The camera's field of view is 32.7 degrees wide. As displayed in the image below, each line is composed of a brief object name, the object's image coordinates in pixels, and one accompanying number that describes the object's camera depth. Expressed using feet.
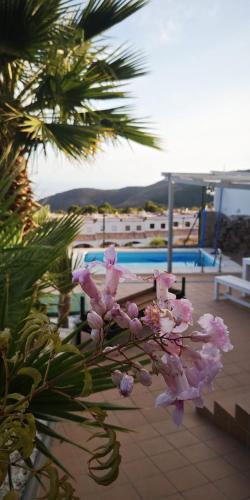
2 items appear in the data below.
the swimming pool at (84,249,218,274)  41.13
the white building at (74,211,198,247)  61.36
